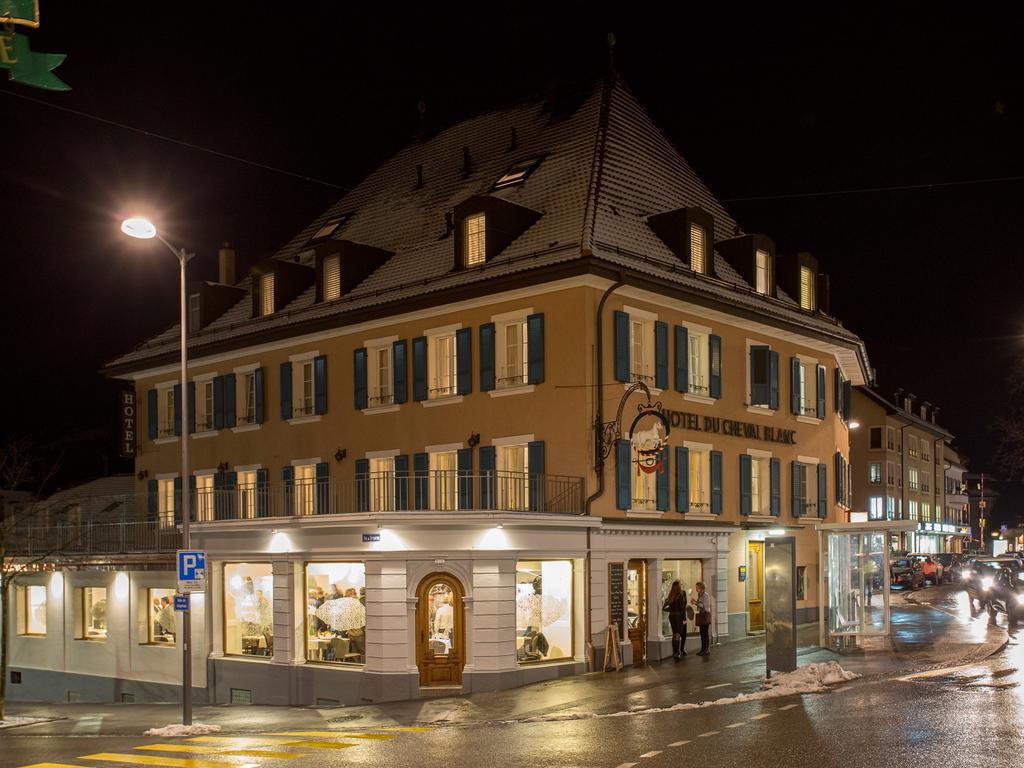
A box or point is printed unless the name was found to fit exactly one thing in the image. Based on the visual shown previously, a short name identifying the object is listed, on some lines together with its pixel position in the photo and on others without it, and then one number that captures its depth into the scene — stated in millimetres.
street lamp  20000
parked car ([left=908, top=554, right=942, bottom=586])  59656
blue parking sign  21297
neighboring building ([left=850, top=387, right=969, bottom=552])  84625
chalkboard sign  27859
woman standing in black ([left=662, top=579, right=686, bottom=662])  28078
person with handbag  28734
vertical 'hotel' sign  41438
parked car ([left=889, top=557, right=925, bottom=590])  53719
